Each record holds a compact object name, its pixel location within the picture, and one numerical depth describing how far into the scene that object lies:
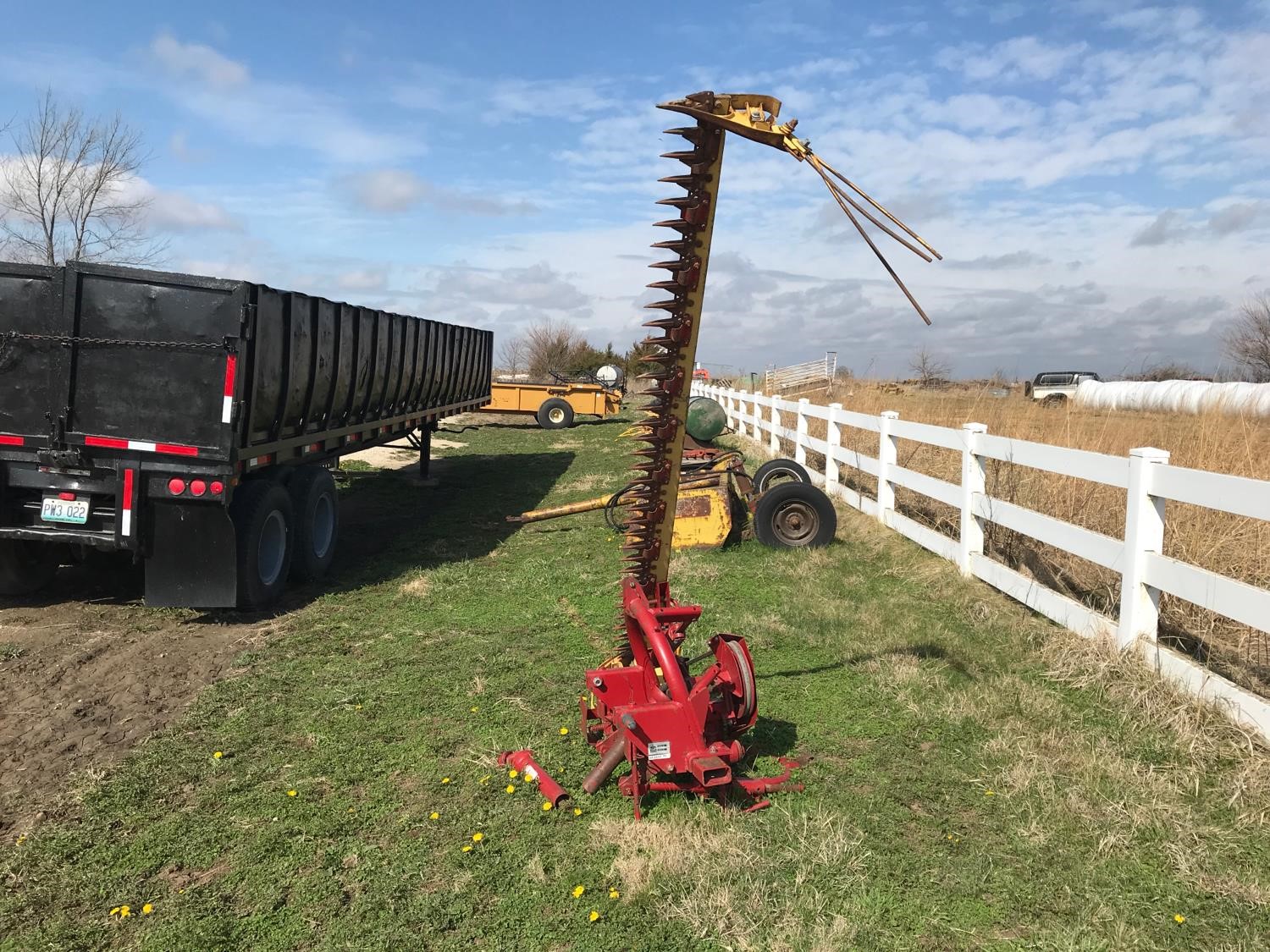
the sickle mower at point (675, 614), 3.36
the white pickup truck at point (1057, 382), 36.12
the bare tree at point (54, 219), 24.56
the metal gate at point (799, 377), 33.09
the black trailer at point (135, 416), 6.31
